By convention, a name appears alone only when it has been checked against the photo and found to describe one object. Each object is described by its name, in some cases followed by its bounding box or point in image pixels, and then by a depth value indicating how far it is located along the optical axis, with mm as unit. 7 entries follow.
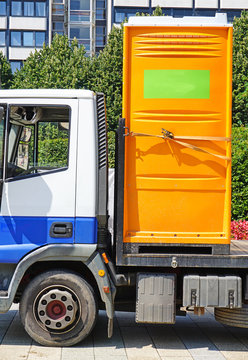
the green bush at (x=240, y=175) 14891
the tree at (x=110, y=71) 34000
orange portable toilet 6121
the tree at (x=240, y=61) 32344
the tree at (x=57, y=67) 35719
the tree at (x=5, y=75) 42106
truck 6121
